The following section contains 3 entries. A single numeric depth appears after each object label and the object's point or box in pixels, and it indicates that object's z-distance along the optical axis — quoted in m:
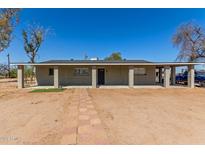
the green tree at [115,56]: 43.66
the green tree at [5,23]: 11.49
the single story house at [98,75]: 13.26
